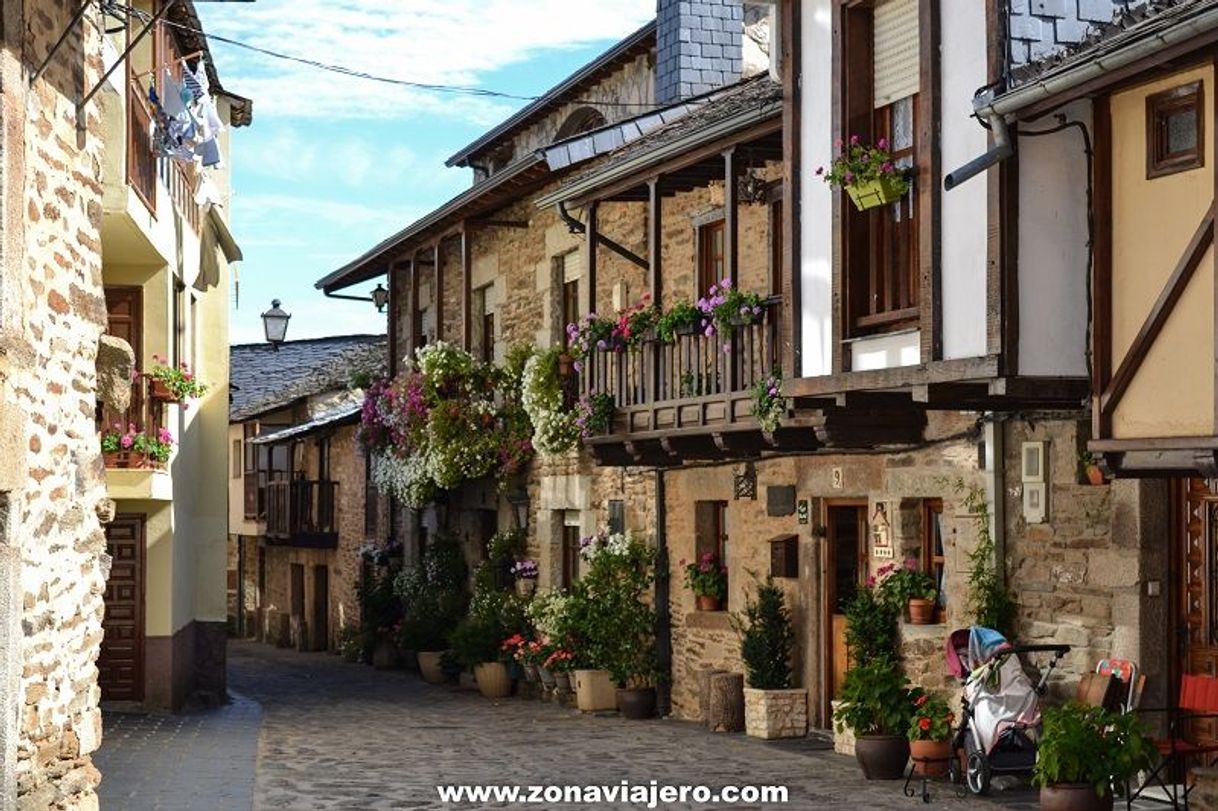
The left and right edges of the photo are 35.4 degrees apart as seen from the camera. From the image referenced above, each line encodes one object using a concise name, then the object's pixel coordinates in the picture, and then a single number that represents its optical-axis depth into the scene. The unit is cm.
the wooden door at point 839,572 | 1544
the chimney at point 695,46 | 2028
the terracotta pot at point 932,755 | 1251
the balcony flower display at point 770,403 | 1395
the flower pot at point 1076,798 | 1054
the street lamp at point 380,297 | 2882
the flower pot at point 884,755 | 1305
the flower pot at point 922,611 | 1368
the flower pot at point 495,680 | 2150
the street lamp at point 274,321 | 3356
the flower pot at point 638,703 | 1823
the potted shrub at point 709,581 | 1742
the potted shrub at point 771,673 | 1569
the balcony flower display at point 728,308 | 1438
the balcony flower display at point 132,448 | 1695
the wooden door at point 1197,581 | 1123
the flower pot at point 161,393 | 1748
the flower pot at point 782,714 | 1567
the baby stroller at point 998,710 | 1162
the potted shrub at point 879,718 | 1306
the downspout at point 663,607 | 1838
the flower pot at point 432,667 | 2398
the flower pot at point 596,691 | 1878
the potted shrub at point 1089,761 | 1053
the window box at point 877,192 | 1158
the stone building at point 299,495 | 3256
